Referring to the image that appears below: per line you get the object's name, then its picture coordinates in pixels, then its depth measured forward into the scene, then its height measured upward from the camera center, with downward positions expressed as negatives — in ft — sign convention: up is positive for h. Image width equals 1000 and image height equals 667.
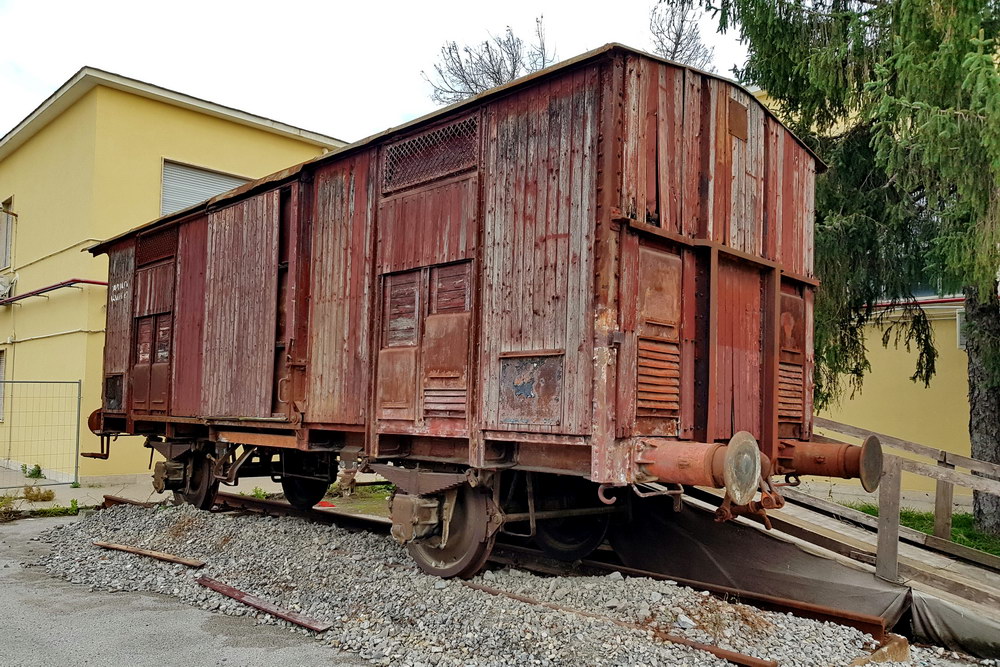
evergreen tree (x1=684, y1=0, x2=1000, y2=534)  22.90 +8.01
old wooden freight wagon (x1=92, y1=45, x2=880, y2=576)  17.93 +2.21
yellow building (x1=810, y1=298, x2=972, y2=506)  39.91 -0.25
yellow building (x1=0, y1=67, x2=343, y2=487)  47.65 +11.65
